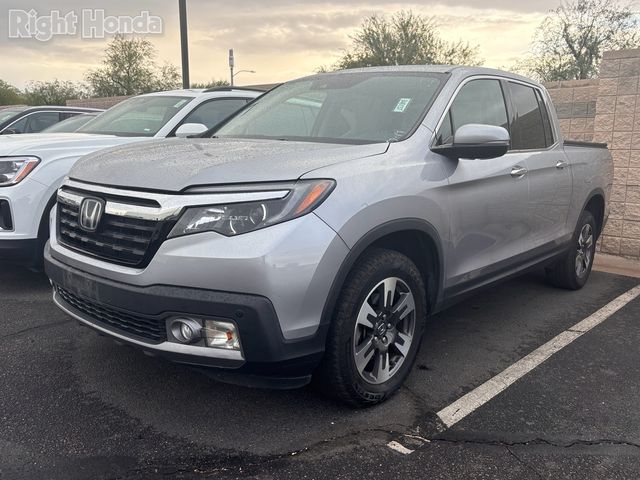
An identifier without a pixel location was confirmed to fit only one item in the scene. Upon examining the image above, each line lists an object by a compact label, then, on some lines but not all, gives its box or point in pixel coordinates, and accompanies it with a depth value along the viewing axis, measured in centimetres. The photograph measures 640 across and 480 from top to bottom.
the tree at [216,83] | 4008
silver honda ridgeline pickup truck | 248
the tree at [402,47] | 2845
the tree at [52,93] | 3816
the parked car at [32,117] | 1003
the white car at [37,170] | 452
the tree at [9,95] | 4241
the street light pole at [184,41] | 1286
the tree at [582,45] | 2522
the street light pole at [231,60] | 3788
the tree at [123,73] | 3481
